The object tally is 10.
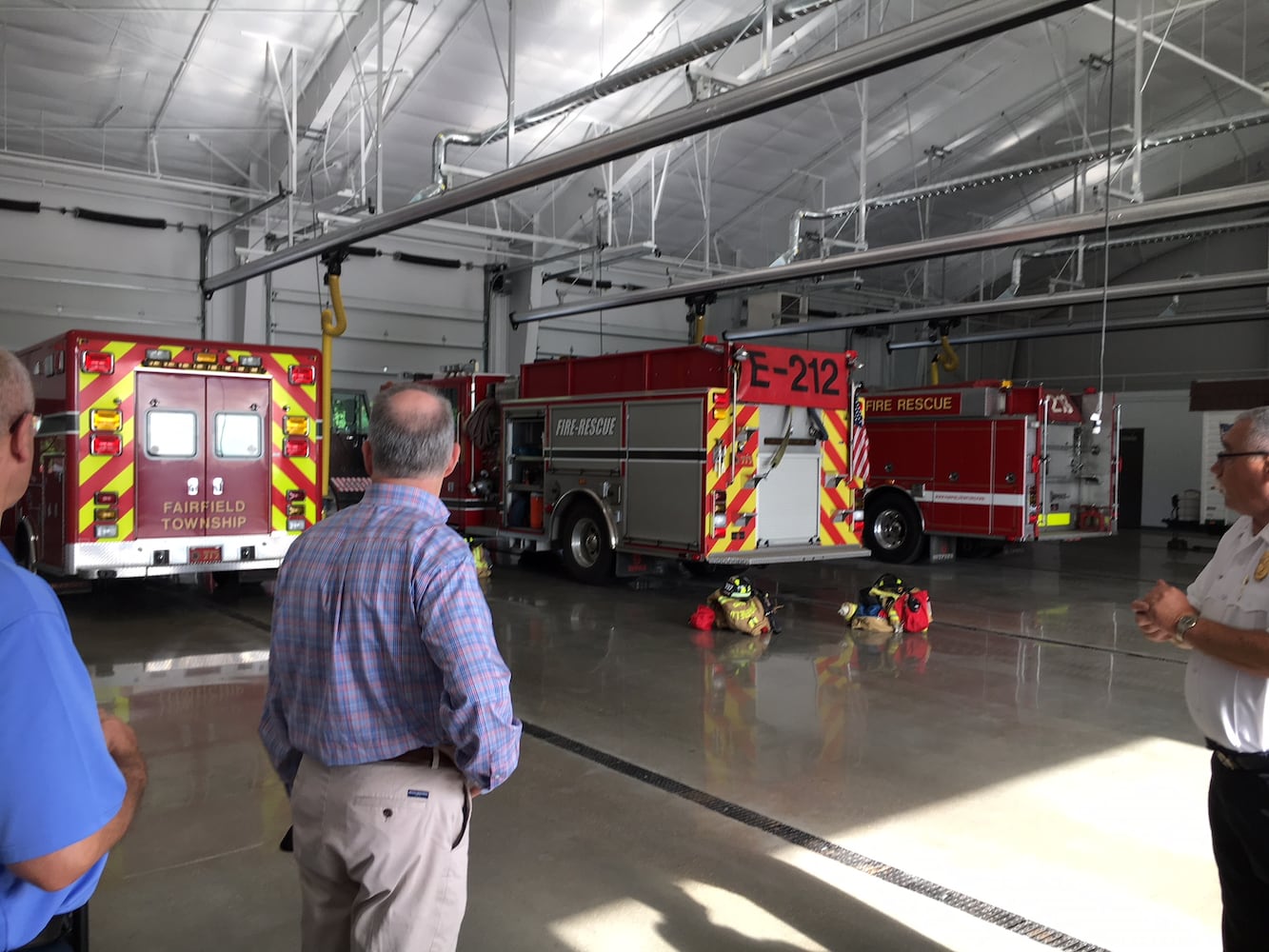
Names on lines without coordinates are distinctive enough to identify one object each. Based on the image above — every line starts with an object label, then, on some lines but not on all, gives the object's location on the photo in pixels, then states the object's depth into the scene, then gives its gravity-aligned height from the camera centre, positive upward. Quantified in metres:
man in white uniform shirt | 2.41 -0.55
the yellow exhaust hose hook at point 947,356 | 17.06 +1.59
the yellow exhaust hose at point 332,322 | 12.30 +1.41
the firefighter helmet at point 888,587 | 8.96 -1.29
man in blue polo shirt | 1.21 -0.43
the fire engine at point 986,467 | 12.62 -0.26
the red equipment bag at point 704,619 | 8.73 -1.55
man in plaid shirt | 1.96 -0.55
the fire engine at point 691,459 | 9.63 -0.18
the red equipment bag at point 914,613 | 8.81 -1.48
